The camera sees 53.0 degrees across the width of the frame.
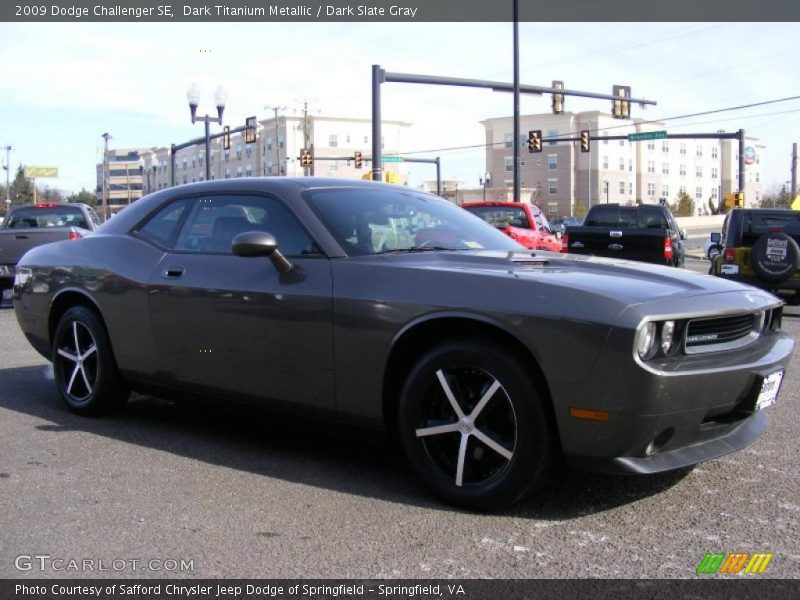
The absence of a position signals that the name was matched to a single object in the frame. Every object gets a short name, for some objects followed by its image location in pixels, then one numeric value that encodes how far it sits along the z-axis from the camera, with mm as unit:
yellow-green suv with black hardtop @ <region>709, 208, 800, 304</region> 11008
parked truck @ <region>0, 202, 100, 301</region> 14461
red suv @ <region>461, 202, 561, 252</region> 14711
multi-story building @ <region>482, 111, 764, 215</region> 87375
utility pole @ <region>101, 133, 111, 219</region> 72088
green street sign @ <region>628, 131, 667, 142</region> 31766
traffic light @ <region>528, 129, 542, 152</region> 30777
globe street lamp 27391
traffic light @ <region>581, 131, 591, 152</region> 33719
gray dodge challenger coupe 3211
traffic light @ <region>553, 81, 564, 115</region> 26406
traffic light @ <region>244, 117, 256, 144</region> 33803
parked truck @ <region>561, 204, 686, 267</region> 15719
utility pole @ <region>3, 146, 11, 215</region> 87638
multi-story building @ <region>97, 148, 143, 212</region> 122562
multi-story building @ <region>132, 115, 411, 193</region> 80188
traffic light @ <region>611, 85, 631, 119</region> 28391
